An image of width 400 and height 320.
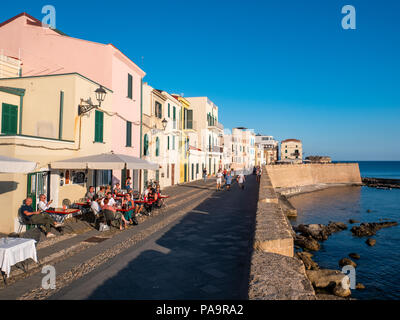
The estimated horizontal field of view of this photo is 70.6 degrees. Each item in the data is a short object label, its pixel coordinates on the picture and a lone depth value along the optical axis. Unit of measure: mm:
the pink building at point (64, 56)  14992
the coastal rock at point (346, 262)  12634
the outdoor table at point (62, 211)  9349
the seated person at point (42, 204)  9250
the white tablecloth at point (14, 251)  5469
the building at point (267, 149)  87375
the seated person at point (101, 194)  12075
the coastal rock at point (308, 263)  10415
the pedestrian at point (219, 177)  23711
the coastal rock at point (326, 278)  8241
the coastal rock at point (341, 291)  7724
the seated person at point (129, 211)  10680
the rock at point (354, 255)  14345
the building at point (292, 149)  114625
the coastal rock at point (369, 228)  19555
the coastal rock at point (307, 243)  15109
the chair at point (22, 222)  8570
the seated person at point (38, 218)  8508
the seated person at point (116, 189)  13094
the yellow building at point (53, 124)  10562
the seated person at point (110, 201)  9977
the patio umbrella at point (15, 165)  7254
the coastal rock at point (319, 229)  17953
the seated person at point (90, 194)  12049
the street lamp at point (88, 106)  11914
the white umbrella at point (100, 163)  10701
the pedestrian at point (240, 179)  24436
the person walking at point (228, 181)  24062
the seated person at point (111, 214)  9805
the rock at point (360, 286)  10453
